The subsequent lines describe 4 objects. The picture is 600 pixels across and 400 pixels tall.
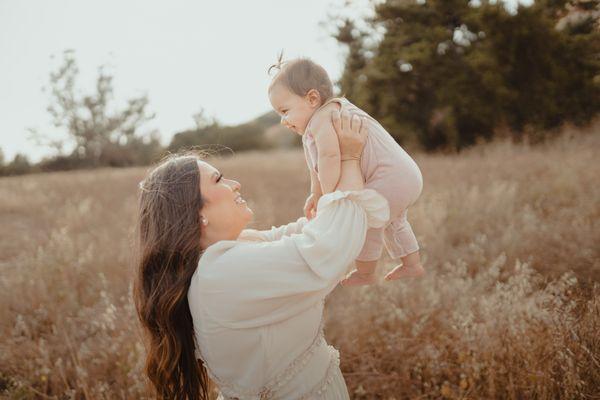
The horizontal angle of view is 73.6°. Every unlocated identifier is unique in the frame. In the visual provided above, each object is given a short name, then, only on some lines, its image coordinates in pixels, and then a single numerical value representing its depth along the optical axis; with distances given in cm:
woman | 143
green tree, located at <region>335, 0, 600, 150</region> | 1084
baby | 165
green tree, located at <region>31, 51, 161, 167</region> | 2549
